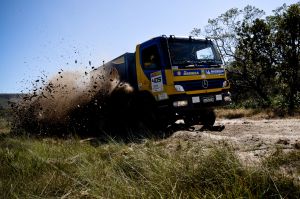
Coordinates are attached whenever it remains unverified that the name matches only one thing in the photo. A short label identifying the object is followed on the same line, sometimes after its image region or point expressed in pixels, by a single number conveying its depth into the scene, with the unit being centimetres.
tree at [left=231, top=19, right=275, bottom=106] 1513
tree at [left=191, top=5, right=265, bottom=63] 1798
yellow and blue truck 734
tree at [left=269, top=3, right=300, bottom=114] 1323
